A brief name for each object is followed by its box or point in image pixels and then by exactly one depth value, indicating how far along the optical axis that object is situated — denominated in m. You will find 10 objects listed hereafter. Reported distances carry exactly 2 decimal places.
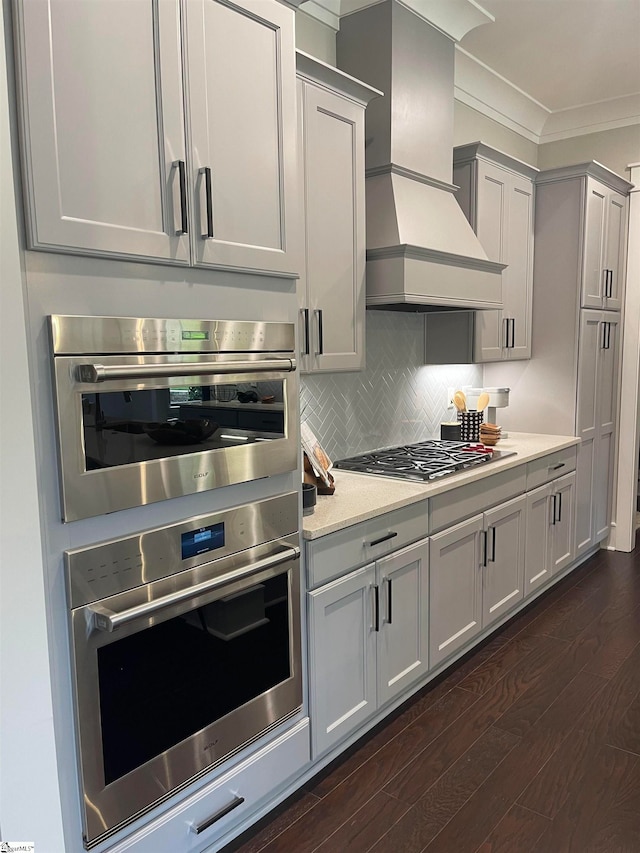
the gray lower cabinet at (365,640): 2.17
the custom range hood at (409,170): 2.73
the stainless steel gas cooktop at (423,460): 2.88
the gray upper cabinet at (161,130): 1.34
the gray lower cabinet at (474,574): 2.75
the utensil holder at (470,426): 3.80
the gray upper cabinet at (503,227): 3.50
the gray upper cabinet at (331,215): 2.41
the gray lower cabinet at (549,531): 3.53
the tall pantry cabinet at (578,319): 3.93
